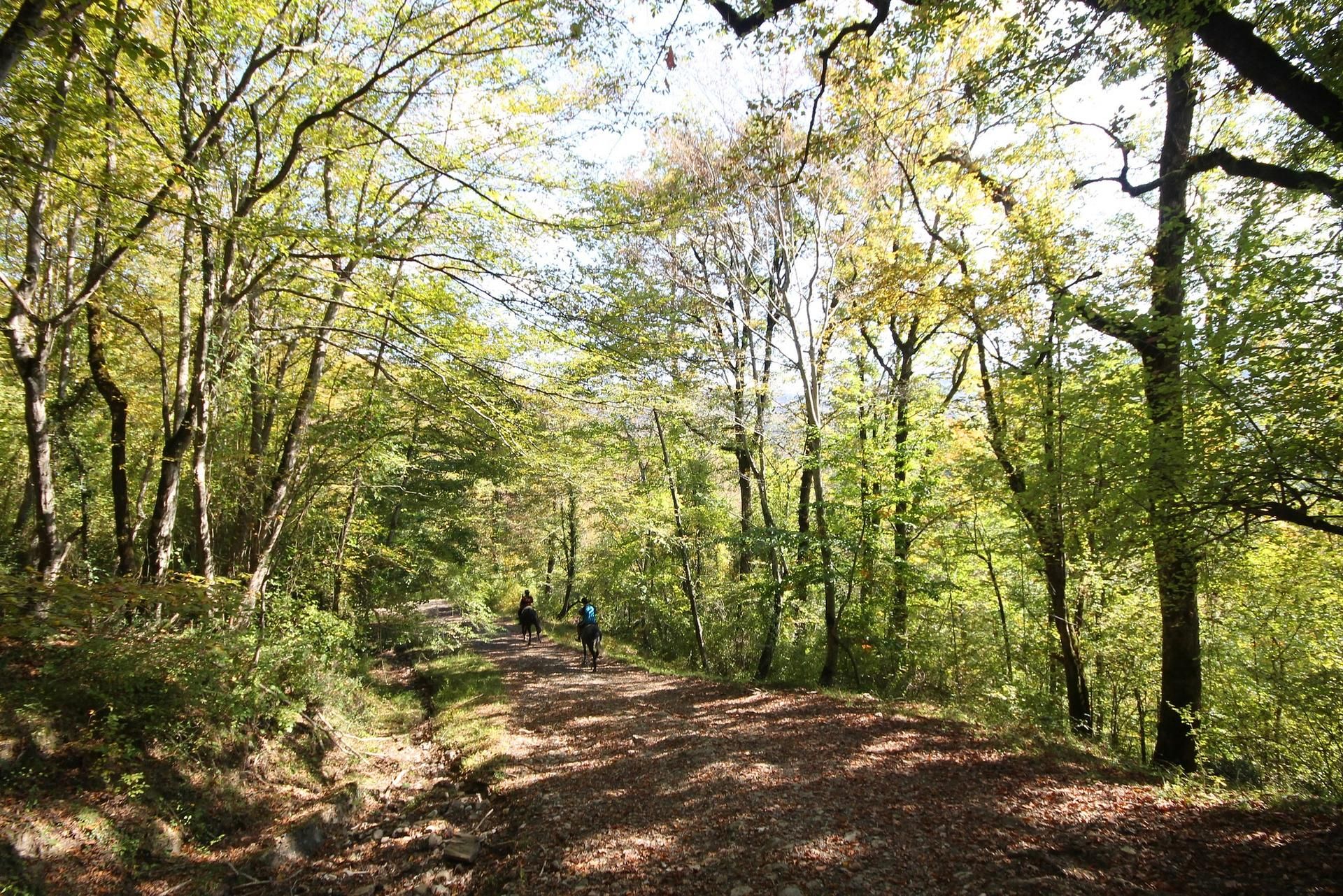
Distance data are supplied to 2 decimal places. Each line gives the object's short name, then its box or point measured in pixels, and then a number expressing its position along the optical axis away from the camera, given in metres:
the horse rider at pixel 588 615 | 13.35
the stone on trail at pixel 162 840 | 4.70
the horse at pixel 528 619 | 17.45
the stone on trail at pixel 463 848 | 5.03
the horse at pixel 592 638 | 13.11
